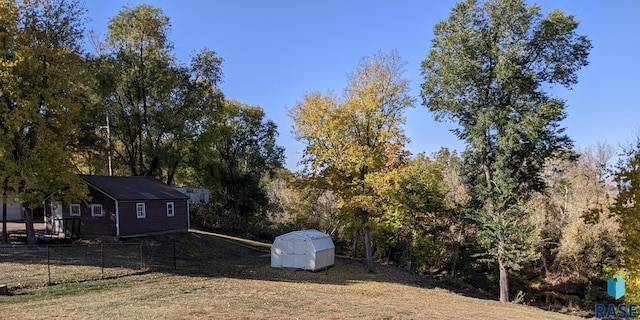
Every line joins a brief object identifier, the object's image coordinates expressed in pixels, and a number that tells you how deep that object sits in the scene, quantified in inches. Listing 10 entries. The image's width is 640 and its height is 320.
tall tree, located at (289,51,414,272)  942.4
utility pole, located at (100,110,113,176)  1320.6
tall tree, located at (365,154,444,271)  1363.2
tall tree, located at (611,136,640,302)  466.0
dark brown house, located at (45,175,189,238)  1091.3
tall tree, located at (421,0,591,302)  944.9
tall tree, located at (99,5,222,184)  1336.1
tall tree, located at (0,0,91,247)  854.5
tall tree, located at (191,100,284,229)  1785.2
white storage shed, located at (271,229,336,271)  965.8
